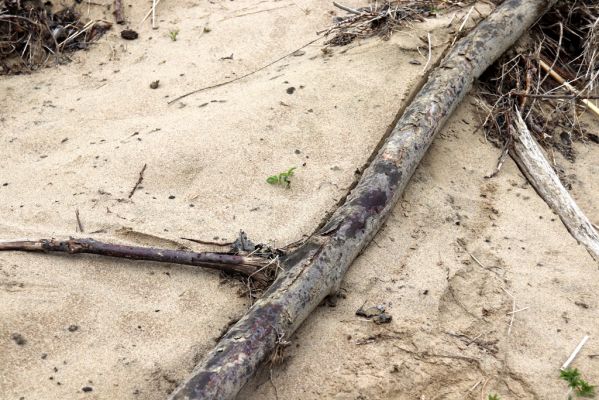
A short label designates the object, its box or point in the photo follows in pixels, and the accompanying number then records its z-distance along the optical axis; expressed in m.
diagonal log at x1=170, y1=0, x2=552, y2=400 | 2.53
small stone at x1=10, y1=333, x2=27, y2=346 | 2.75
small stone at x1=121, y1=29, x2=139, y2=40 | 5.14
